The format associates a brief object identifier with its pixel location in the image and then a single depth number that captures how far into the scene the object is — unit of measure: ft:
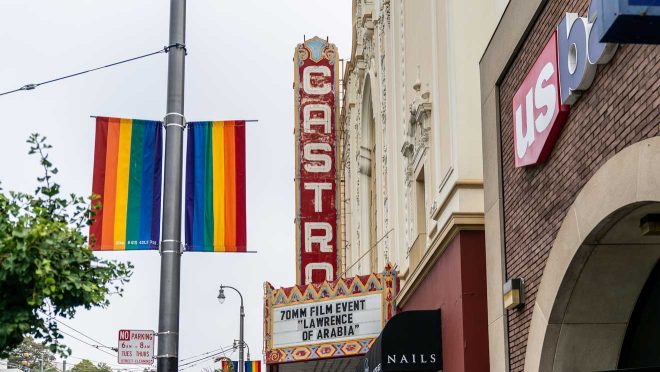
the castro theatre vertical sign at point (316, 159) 129.18
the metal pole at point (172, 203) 37.81
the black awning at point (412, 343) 60.29
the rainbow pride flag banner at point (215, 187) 42.22
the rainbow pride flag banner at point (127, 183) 41.63
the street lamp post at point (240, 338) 154.30
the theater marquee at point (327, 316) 80.59
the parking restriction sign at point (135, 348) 45.03
